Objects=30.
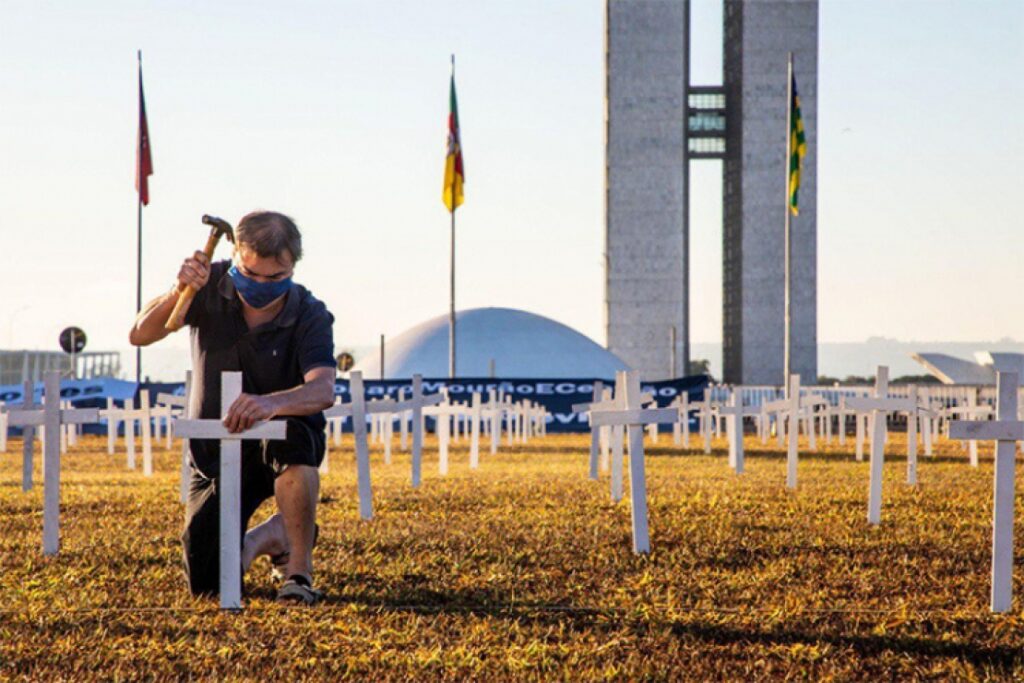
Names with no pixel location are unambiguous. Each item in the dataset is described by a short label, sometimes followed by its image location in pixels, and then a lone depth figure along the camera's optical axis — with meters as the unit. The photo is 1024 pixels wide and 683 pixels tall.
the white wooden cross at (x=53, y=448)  9.05
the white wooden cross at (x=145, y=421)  19.84
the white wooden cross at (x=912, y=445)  14.74
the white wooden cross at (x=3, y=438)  26.42
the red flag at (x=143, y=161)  39.97
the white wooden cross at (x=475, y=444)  20.60
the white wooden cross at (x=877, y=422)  10.94
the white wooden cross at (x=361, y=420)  11.80
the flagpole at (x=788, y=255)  37.81
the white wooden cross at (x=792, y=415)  15.60
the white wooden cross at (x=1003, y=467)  6.87
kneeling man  6.92
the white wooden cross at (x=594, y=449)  17.17
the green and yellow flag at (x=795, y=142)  37.06
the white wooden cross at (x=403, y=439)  27.92
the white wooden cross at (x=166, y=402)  20.35
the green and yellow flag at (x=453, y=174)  42.56
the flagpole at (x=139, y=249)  40.47
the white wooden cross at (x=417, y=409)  15.52
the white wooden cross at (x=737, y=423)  19.05
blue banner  46.59
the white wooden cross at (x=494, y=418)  27.88
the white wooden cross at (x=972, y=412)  21.34
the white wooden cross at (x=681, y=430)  31.27
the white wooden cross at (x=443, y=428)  19.36
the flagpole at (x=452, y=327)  48.12
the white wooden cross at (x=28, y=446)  13.25
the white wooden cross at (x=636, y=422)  9.10
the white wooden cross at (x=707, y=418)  27.53
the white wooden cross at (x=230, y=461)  6.71
